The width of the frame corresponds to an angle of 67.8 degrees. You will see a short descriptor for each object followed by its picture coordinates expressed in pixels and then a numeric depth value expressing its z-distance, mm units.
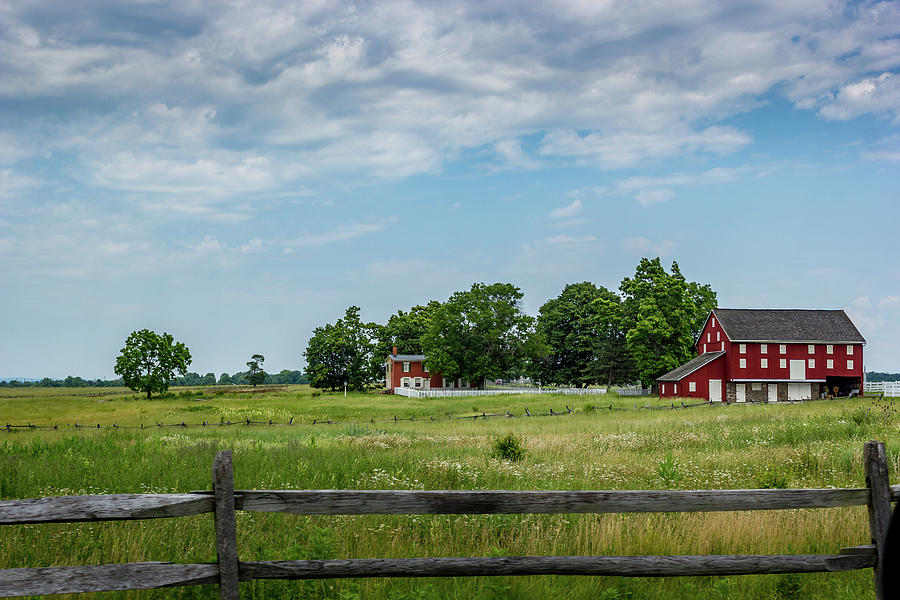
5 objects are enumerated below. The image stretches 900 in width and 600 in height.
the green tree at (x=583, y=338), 88875
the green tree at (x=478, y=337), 90438
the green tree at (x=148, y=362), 89750
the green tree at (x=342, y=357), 104375
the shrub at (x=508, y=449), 17969
